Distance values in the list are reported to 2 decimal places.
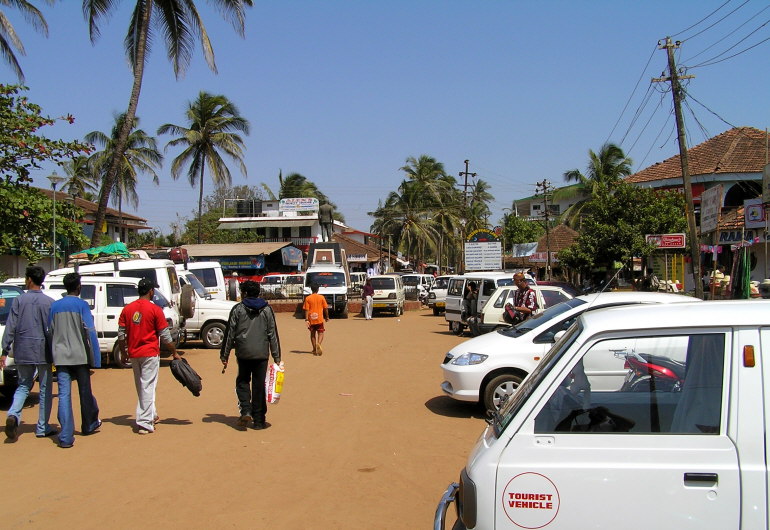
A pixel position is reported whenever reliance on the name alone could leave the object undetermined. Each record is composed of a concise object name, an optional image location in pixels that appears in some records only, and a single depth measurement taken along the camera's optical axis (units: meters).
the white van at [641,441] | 2.87
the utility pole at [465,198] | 61.75
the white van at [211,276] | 21.14
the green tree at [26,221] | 16.03
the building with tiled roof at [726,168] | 28.27
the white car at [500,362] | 8.35
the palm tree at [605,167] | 47.81
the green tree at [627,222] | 29.41
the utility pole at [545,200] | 43.69
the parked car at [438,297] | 30.66
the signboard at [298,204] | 60.16
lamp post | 20.50
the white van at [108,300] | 12.89
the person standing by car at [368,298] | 27.83
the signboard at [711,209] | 14.48
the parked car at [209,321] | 16.47
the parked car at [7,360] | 8.81
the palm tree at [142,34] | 20.64
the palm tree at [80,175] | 45.84
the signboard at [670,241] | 21.12
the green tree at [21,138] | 15.92
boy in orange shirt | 15.09
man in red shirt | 7.61
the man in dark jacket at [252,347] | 7.68
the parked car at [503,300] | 14.38
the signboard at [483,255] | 35.28
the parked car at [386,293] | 30.02
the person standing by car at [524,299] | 12.20
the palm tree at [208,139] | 43.03
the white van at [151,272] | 14.20
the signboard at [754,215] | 14.74
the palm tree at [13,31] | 20.72
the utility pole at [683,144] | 19.11
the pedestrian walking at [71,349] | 7.03
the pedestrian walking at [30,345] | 7.16
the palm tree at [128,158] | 43.38
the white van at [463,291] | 19.33
